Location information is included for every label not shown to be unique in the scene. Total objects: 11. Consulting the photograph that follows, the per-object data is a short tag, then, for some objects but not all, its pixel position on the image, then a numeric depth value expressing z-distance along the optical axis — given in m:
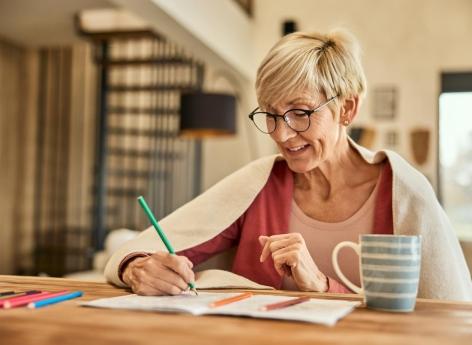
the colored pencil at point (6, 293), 1.05
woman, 1.42
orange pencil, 0.93
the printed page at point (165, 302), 0.89
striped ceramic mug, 0.92
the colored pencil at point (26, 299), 0.92
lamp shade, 4.92
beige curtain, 7.00
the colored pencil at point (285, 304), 0.88
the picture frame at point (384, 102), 6.26
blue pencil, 0.93
